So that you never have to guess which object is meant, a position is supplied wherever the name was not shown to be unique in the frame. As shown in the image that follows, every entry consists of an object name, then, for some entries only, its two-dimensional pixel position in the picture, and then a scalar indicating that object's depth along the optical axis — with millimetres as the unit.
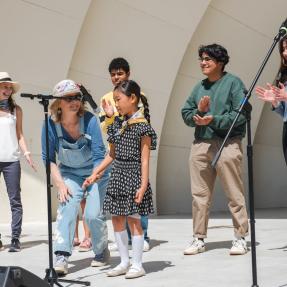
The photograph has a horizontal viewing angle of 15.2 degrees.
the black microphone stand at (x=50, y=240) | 7785
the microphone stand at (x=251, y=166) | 7034
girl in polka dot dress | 8286
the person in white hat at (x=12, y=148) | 10975
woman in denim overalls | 8592
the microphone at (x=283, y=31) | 7142
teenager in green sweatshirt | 9722
